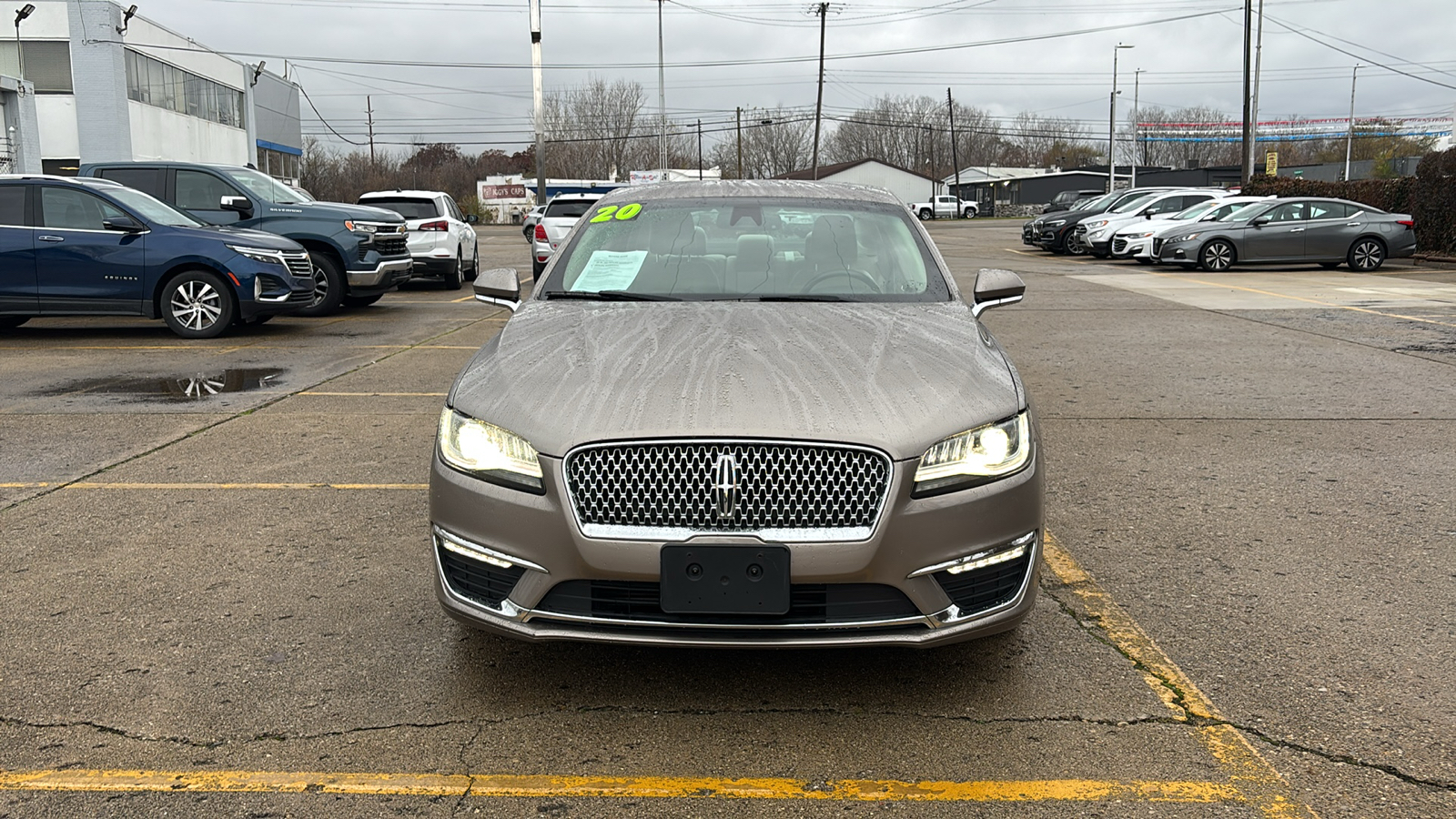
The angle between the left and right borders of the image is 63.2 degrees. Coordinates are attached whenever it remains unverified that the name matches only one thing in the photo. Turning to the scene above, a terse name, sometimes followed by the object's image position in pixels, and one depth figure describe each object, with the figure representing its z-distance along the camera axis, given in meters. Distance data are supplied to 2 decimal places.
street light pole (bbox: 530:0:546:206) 27.47
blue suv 11.88
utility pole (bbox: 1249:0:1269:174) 36.99
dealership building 35.41
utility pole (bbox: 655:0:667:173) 51.41
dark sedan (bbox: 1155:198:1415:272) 22.42
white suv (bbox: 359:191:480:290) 18.41
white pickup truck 81.69
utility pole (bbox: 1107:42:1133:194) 63.08
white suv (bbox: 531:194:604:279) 18.72
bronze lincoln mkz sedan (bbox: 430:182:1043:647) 3.12
